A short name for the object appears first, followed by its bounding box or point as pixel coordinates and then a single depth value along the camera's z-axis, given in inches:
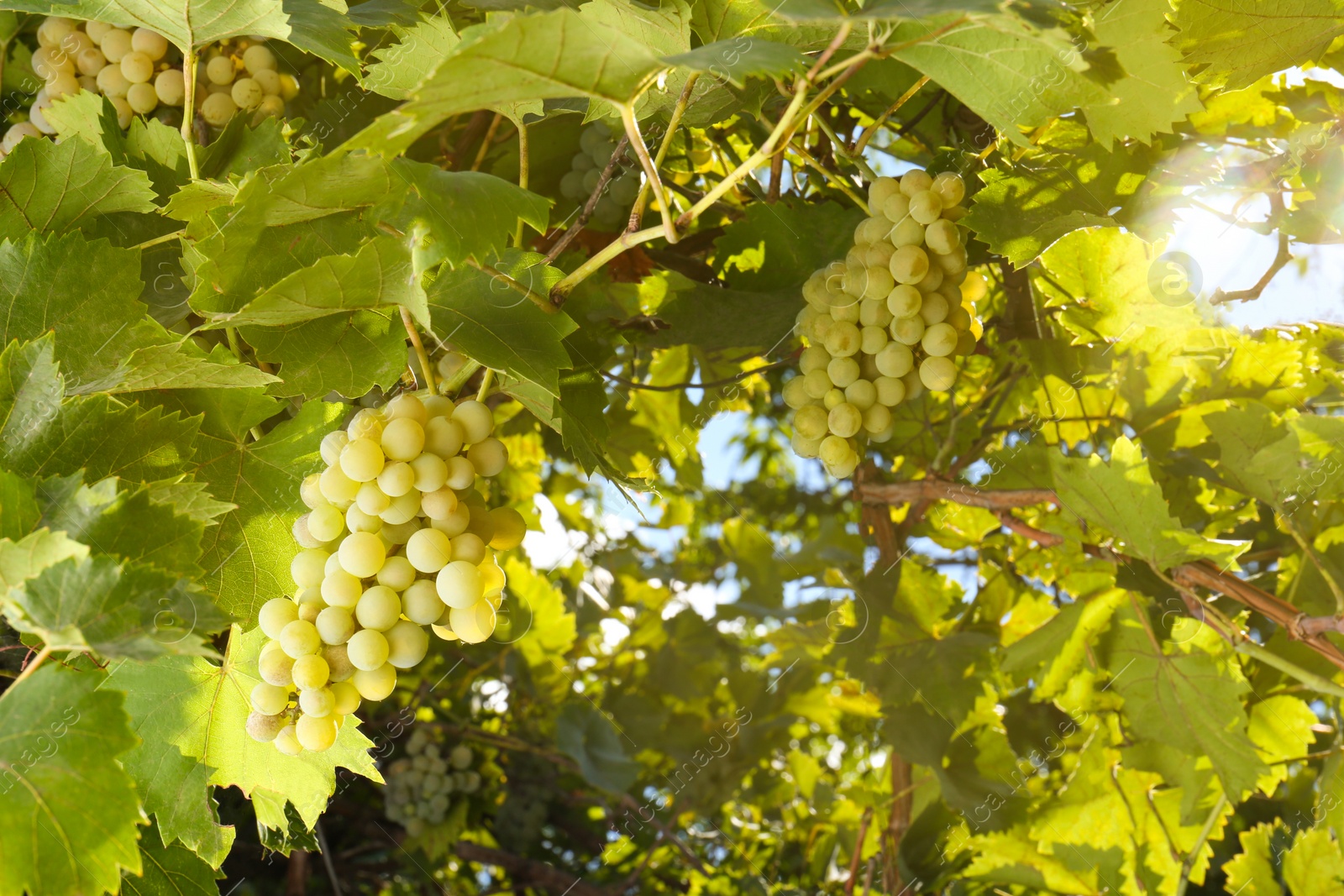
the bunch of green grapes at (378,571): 19.1
